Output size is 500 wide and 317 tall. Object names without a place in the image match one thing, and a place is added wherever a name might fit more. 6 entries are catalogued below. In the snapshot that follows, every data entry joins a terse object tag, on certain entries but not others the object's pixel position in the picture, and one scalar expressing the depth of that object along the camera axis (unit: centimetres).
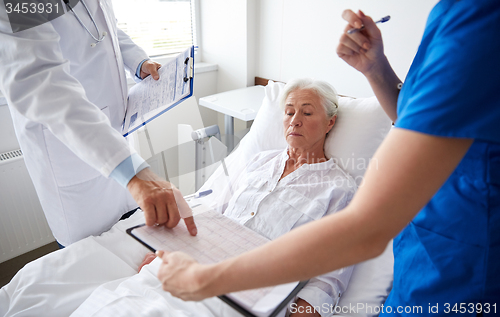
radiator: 176
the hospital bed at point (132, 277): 101
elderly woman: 127
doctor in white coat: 84
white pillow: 115
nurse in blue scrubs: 43
